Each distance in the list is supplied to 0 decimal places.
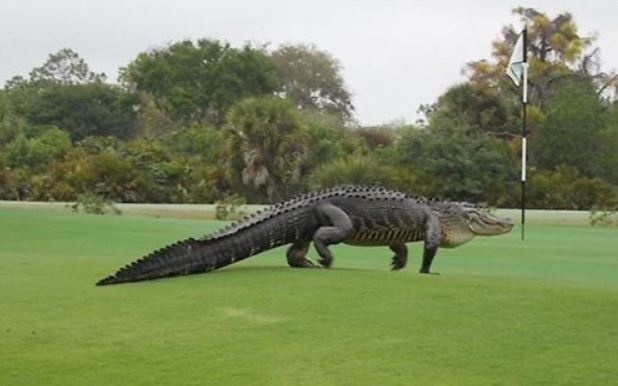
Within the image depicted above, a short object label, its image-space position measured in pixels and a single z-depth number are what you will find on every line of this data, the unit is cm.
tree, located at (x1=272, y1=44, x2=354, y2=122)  8431
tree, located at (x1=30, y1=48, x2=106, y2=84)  8812
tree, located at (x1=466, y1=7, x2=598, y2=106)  5822
